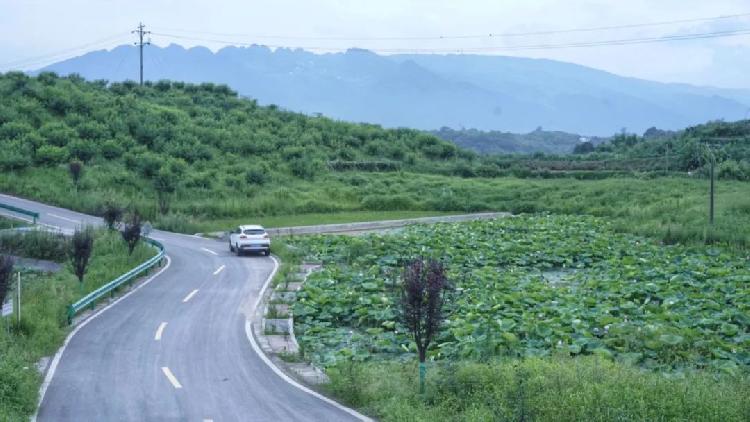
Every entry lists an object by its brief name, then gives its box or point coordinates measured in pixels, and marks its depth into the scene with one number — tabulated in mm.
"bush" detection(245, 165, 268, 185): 59169
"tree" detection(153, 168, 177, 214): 52162
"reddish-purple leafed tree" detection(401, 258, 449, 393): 14469
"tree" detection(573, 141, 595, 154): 111812
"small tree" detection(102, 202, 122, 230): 35656
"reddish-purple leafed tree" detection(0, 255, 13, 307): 17906
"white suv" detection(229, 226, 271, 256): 37094
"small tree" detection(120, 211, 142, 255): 31750
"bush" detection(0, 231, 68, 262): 35719
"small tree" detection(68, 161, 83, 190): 49531
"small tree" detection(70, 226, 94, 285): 25000
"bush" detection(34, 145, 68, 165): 54344
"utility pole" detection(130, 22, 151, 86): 83438
